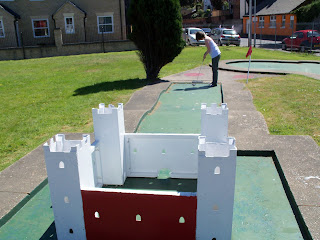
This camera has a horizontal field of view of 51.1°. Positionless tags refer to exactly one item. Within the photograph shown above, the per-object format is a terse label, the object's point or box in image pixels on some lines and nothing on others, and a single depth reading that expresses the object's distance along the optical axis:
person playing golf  10.40
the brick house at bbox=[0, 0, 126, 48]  28.41
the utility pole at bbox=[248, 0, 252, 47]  24.97
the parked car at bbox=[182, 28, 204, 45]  28.50
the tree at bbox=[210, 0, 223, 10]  66.00
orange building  38.88
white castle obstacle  2.80
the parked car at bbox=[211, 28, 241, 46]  29.03
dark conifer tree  11.06
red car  25.19
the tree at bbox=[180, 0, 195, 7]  67.00
